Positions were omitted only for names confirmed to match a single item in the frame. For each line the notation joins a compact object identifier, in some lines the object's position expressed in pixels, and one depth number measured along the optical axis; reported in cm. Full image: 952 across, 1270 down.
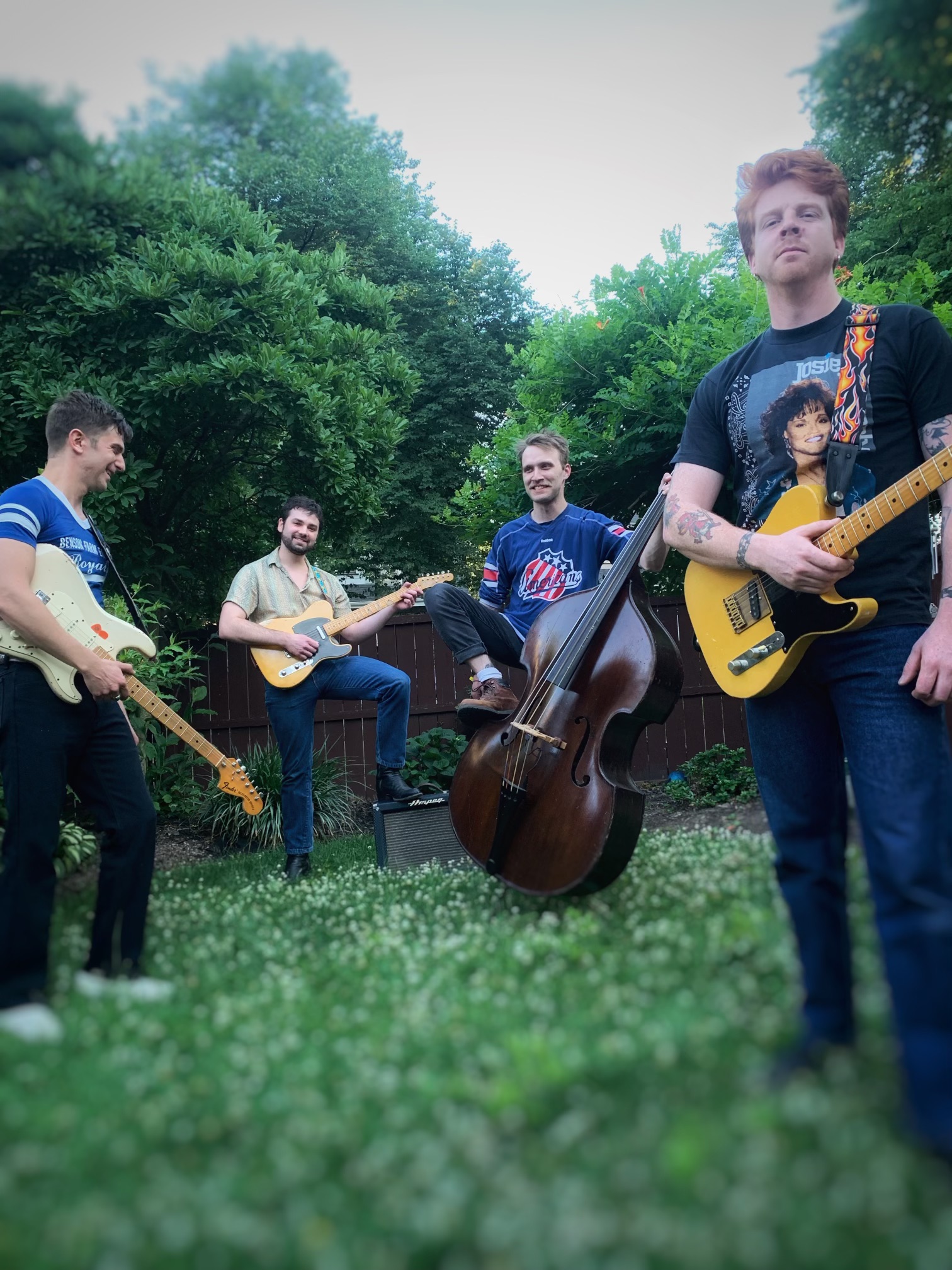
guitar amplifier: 532
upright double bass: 340
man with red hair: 197
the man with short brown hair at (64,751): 280
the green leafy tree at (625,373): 706
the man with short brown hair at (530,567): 511
